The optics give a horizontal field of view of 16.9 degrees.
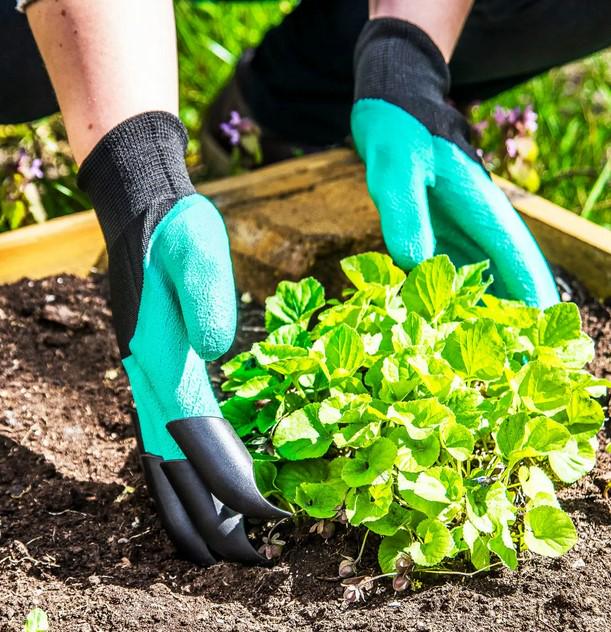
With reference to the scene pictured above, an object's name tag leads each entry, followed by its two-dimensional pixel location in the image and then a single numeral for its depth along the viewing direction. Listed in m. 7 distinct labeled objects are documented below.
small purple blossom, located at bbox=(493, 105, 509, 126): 1.47
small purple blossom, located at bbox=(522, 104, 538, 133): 1.46
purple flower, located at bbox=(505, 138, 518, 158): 1.45
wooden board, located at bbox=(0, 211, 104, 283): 1.37
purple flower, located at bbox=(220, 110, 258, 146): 1.53
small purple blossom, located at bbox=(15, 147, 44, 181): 1.42
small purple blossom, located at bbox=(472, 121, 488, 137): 1.50
